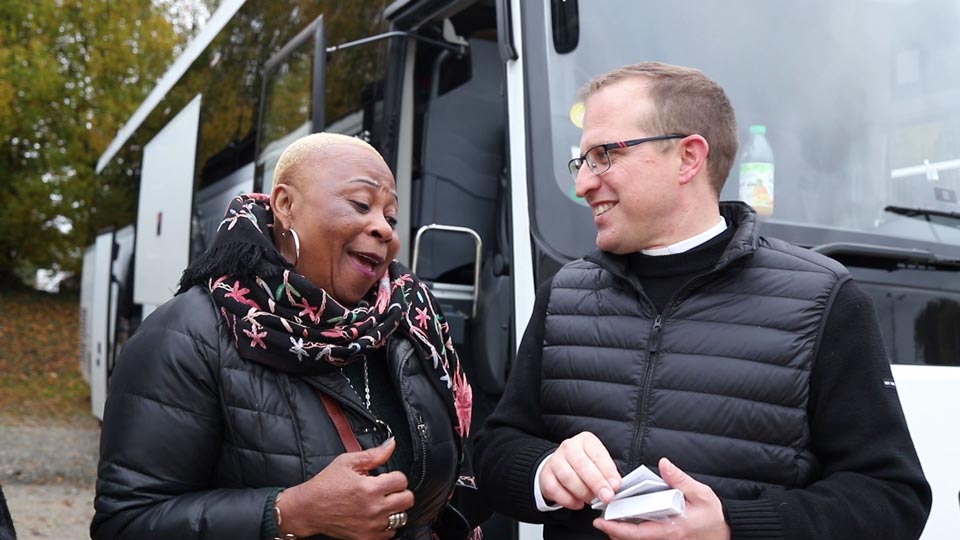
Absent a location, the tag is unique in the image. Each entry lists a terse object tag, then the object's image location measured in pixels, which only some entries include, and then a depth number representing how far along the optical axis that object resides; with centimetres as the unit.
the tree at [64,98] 1864
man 177
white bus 268
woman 199
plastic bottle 286
